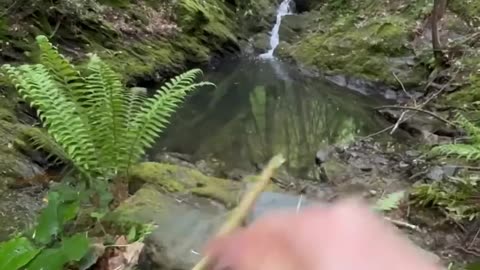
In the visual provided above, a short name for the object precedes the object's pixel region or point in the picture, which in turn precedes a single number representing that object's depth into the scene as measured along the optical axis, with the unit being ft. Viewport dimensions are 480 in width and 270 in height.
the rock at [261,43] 54.80
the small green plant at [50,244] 6.78
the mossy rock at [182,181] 13.07
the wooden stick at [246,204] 2.36
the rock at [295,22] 57.60
